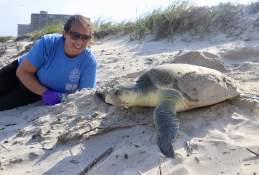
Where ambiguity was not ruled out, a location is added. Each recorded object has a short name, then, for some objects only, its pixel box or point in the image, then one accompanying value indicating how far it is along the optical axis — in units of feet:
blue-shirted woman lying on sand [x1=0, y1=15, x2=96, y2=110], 5.92
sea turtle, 4.43
